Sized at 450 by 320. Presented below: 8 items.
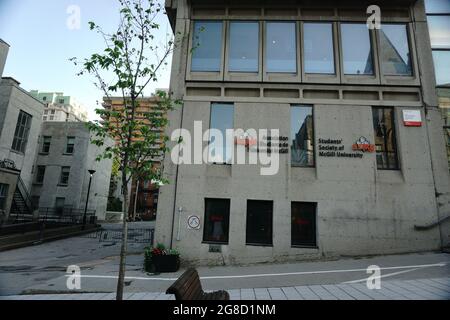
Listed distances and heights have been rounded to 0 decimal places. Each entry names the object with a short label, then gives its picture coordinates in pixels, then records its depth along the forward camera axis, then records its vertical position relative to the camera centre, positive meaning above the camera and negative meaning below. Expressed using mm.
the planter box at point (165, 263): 10617 -1928
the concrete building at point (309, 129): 11750 +4350
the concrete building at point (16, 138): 22953 +7055
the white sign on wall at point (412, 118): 12664 +5041
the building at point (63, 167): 32906 +5515
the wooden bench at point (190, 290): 3877 -1168
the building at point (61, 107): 112750 +47005
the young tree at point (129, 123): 6250 +2165
